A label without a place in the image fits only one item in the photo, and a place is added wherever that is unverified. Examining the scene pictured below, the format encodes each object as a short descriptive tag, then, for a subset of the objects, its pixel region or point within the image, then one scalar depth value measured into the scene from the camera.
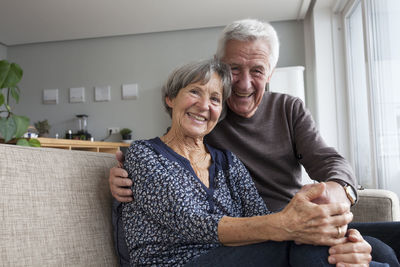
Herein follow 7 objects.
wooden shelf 3.65
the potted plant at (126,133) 5.27
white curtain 2.77
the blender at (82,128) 5.35
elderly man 1.56
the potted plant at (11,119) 2.17
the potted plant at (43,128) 5.03
